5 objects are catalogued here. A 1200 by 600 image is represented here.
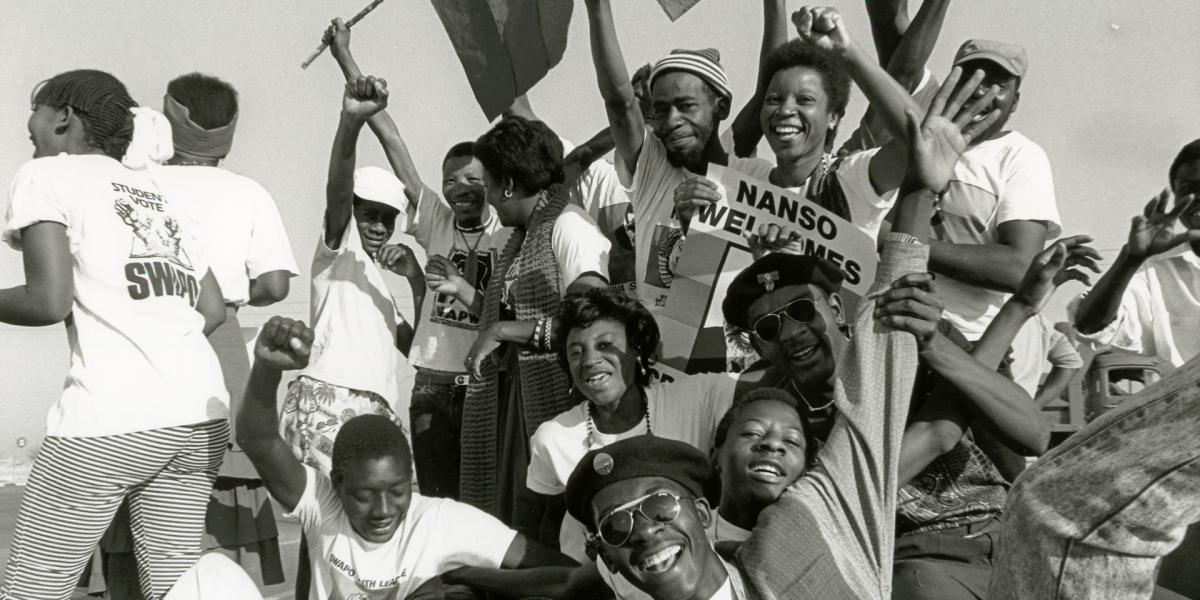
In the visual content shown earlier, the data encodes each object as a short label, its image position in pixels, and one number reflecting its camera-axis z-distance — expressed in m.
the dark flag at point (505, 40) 5.02
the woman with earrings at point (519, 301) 4.34
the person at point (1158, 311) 4.09
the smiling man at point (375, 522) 3.64
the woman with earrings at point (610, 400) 3.85
